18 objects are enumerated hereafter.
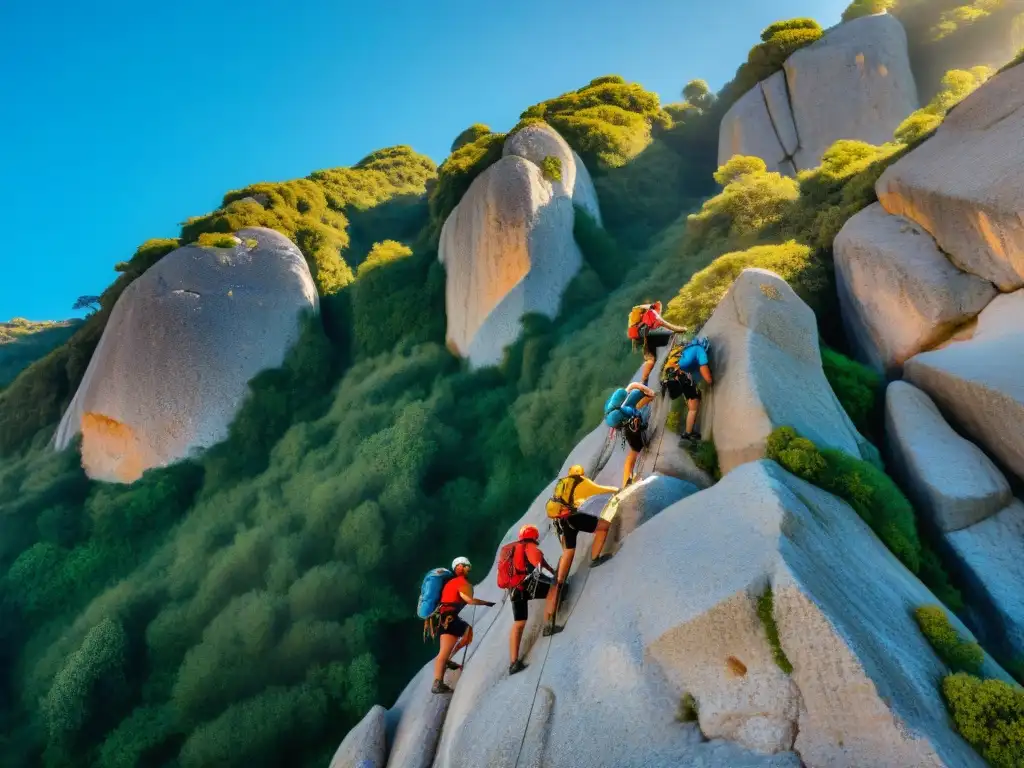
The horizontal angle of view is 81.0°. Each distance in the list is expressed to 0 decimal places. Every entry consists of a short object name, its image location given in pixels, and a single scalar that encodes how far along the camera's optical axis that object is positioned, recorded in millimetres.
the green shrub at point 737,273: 16688
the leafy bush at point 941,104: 21125
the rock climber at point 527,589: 9328
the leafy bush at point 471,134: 48469
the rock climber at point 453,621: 10383
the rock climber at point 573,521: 9578
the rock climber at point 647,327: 14922
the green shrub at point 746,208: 22172
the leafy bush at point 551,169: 29703
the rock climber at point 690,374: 11617
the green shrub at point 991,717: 5832
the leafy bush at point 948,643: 6910
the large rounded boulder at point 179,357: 27344
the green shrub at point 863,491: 9312
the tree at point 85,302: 66375
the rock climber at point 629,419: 11570
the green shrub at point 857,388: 13070
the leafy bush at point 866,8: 36750
